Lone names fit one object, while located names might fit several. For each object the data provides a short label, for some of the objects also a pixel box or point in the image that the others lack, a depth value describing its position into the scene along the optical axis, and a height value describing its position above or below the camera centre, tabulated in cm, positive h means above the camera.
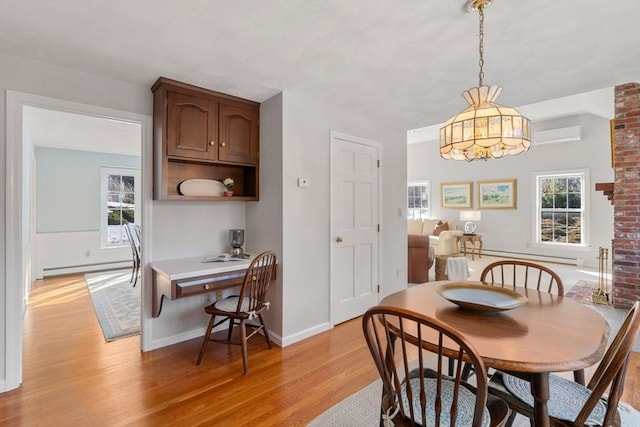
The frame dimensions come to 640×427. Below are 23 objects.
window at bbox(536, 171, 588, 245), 639 +15
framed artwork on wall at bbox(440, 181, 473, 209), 807 +54
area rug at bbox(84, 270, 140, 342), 314 -114
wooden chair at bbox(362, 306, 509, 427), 102 -67
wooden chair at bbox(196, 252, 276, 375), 237 -74
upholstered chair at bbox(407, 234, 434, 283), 489 -71
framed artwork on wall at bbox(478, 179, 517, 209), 730 +51
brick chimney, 327 +22
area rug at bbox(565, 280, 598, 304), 408 -112
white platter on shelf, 279 +26
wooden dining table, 109 -50
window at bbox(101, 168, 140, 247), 585 +23
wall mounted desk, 231 -50
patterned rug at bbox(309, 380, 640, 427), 177 -122
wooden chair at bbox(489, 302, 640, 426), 103 -78
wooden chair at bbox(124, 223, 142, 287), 476 -51
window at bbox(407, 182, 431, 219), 898 +46
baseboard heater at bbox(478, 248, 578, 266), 648 -97
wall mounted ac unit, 621 +167
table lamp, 763 -9
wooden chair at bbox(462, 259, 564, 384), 181 -105
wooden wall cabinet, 254 +69
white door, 324 -13
